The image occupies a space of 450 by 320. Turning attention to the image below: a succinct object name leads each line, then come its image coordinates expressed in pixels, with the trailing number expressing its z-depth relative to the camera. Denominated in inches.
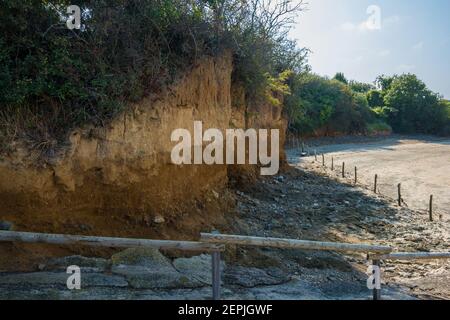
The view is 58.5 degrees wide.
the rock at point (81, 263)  226.3
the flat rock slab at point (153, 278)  216.5
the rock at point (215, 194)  381.1
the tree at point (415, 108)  1760.6
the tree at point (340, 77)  2092.8
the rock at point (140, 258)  244.1
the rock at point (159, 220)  305.3
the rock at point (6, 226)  224.8
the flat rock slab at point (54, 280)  199.8
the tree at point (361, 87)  2132.1
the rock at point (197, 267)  245.4
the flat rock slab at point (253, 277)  252.5
